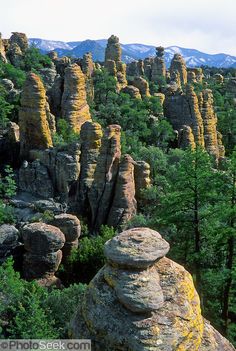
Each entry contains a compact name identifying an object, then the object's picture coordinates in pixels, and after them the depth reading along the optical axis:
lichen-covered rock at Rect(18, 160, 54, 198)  35.94
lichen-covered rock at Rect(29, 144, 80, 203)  34.59
